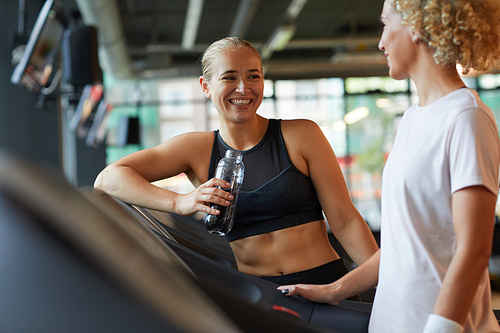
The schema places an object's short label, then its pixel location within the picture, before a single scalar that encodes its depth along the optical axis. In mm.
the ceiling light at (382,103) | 10961
